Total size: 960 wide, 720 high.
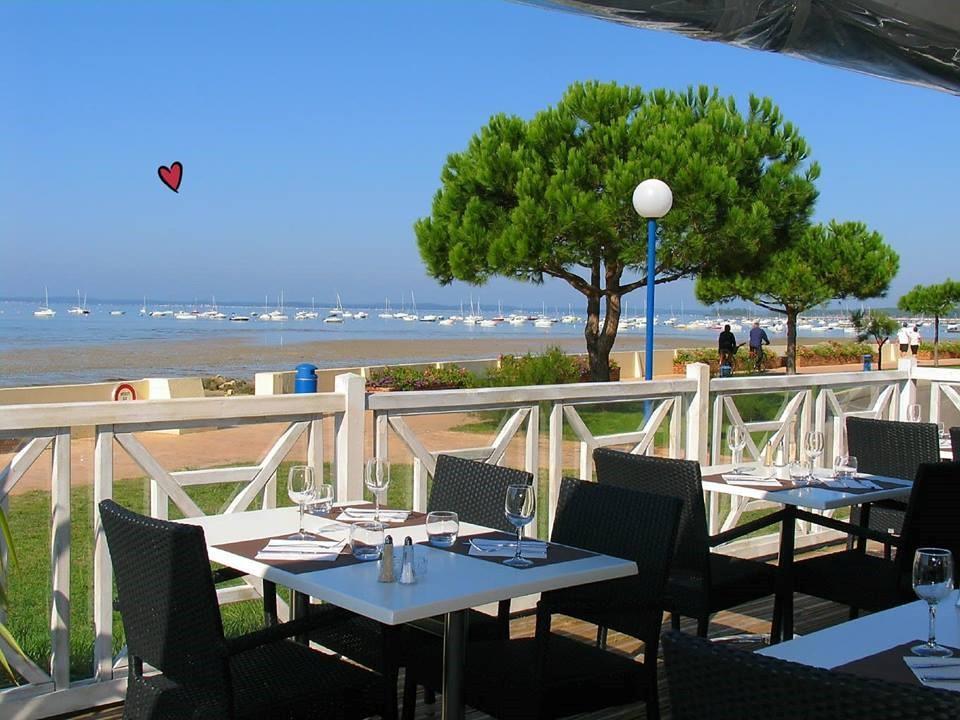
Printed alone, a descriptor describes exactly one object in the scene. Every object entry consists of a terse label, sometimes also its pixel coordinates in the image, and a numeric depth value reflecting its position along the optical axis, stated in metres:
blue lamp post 8.16
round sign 11.07
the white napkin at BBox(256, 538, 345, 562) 2.97
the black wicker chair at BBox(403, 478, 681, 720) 2.82
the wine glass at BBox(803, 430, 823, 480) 4.69
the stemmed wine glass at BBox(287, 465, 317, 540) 3.32
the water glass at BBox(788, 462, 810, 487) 4.51
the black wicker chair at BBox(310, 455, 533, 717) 2.89
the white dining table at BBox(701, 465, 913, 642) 4.07
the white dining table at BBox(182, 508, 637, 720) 2.52
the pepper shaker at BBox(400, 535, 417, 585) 2.68
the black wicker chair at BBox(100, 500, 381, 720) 2.50
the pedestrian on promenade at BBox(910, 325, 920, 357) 29.47
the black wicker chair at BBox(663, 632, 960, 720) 1.33
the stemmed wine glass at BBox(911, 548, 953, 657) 2.11
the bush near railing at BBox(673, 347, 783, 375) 29.64
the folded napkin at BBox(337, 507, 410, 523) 3.52
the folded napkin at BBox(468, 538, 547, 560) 3.04
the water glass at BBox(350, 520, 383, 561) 2.95
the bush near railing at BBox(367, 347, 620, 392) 20.28
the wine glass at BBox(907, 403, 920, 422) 6.04
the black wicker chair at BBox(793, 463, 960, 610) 3.74
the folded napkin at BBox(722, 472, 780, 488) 4.52
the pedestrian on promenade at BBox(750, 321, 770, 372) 29.66
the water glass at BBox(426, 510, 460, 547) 3.11
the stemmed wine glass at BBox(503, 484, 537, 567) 3.06
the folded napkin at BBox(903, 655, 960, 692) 1.92
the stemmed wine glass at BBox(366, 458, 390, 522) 3.50
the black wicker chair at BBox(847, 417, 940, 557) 5.09
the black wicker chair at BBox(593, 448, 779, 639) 3.83
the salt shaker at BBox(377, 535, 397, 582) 2.69
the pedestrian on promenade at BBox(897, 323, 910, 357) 28.99
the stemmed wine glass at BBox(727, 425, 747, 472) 6.07
